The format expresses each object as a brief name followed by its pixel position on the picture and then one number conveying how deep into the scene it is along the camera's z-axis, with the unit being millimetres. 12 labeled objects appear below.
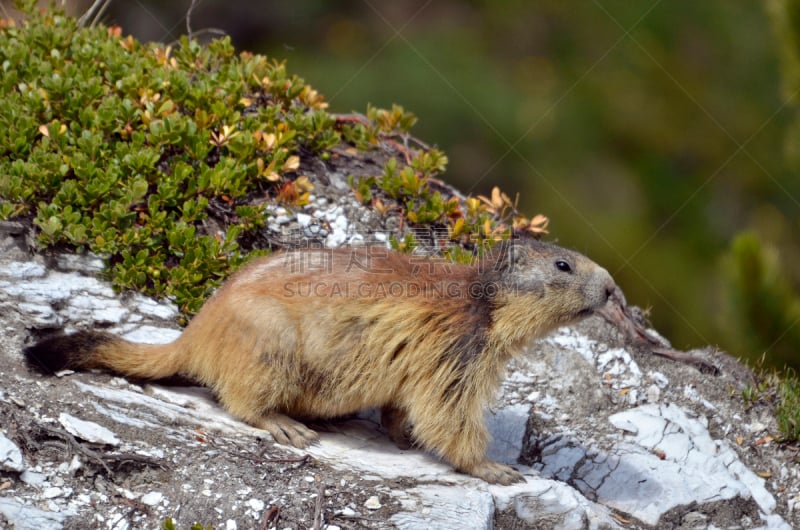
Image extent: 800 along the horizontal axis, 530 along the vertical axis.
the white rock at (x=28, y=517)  10406
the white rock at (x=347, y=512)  11719
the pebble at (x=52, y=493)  10969
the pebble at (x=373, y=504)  11956
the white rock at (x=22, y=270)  14633
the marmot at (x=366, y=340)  13187
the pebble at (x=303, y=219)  17562
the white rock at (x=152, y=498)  11266
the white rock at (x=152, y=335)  14664
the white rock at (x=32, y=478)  11094
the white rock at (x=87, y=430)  11758
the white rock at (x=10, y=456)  11078
